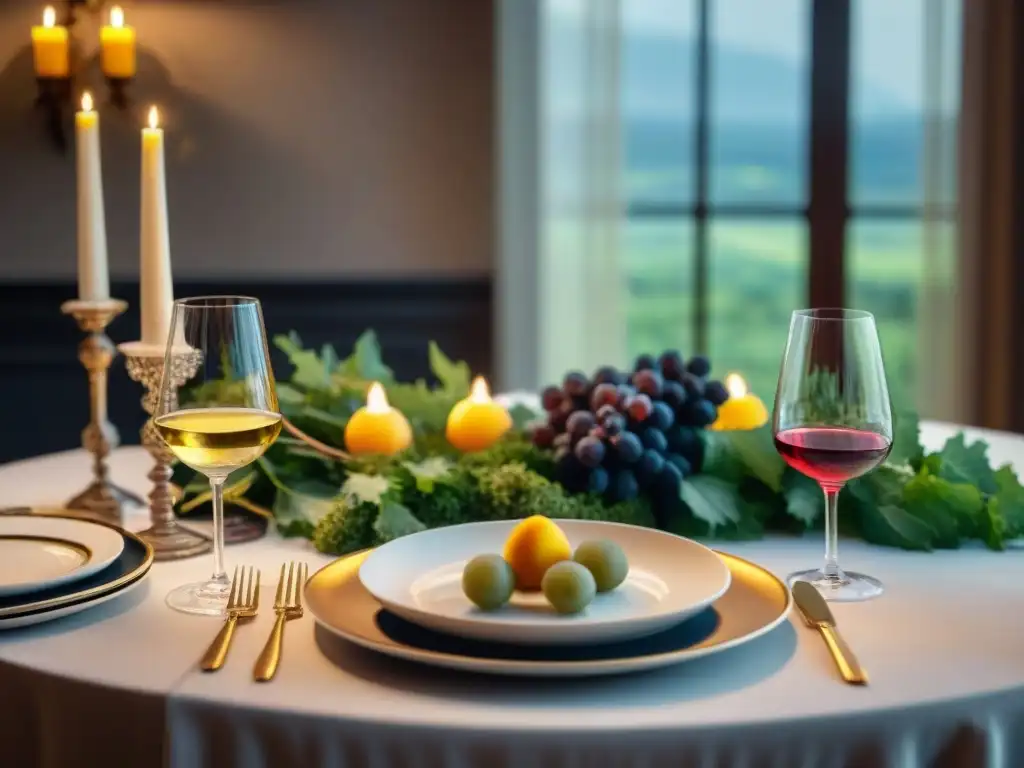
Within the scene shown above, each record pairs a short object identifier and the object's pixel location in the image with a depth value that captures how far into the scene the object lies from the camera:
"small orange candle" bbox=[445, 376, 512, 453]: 1.50
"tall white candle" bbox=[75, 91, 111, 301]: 1.52
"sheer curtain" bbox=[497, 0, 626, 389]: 3.48
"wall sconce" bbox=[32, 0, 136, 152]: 3.34
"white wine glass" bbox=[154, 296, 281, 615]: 1.11
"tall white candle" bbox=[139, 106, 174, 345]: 1.40
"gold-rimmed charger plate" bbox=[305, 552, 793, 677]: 0.90
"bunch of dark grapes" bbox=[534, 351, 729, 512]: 1.35
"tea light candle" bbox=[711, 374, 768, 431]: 1.56
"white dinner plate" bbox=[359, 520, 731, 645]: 0.92
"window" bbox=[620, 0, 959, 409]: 3.62
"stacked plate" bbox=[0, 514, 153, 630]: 1.06
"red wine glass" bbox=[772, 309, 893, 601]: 1.13
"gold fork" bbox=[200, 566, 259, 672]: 0.97
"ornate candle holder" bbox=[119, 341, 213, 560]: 1.34
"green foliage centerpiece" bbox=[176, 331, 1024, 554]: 1.33
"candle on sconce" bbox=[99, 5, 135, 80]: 3.34
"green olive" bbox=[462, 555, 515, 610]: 1.00
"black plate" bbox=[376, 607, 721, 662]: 0.93
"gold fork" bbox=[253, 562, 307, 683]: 0.95
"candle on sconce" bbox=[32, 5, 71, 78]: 3.33
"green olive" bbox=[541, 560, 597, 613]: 0.98
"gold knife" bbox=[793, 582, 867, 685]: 0.94
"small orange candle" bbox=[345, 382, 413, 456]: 1.49
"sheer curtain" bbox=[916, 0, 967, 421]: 3.54
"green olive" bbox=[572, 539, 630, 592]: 1.04
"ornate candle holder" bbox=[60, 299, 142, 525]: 1.51
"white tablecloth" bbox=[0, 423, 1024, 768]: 0.86
